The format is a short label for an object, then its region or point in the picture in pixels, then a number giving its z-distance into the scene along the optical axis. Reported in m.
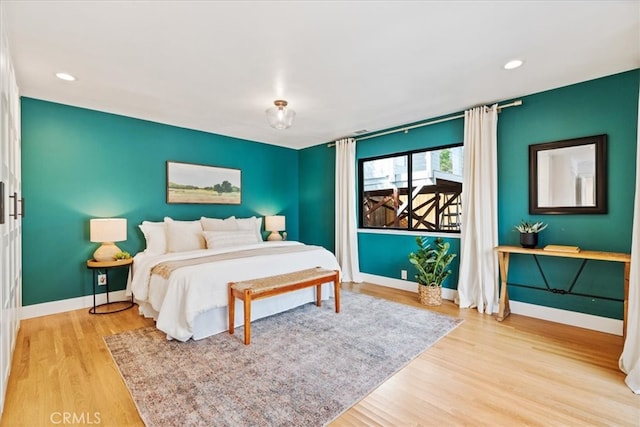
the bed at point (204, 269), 2.63
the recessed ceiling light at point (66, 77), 2.70
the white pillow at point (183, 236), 3.77
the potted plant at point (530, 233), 3.00
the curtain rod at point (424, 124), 3.29
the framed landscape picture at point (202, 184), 4.30
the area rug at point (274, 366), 1.76
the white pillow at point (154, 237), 3.72
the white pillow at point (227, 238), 3.85
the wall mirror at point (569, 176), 2.85
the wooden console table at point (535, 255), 2.46
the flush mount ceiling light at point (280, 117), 3.15
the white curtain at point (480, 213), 3.39
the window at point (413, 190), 4.04
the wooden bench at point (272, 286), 2.63
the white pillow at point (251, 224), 4.53
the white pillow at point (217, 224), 4.16
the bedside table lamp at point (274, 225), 5.19
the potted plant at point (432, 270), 3.67
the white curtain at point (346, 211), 4.88
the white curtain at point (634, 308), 2.06
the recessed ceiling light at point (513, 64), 2.51
